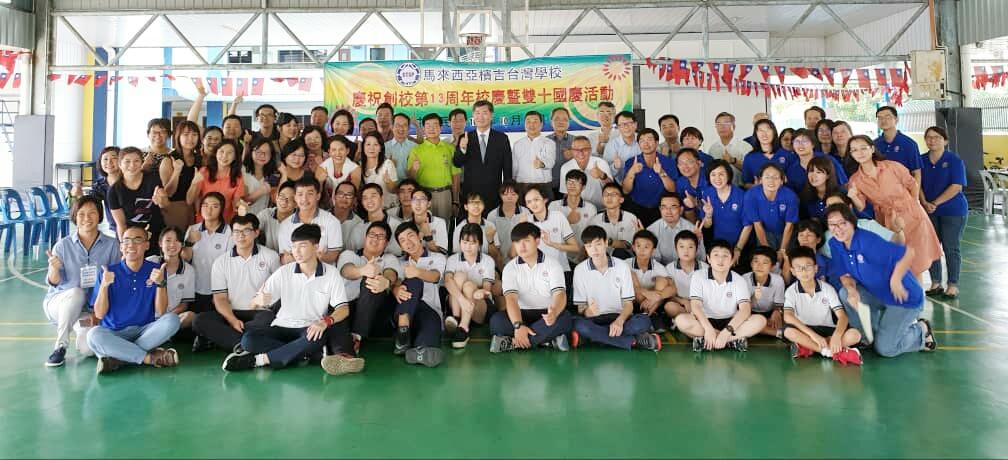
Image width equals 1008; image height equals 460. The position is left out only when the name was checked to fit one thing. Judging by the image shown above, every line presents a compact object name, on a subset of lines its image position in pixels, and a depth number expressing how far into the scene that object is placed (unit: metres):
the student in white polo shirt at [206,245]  4.32
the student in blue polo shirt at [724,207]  4.70
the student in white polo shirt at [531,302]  4.10
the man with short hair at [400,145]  5.55
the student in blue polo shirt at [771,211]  4.54
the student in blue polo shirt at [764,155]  4.96
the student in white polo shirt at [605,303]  4.12
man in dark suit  5.42
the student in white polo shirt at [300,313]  3.71
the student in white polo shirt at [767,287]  4.29
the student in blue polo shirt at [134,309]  3.71
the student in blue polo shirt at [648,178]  5.23
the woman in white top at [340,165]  4.87
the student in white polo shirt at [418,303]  3.83
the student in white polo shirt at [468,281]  4.34
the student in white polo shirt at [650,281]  4.44
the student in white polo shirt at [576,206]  4.97
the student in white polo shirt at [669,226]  4.80
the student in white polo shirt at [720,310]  4.05
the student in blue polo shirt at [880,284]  3.83
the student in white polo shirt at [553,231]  4.63
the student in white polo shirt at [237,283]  3.99
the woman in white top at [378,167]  5.04
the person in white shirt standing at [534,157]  5.50
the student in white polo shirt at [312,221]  4.25
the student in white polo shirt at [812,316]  3.86
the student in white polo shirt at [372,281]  4.06
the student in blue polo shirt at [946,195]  5.41
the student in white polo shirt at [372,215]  4.53
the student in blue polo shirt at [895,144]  5.30
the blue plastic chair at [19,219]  7.55
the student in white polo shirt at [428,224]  4.54
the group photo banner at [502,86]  7.46
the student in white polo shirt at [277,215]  4.39
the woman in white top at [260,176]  4.82
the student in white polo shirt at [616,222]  4.91
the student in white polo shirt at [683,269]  4.46
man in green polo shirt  5.41
